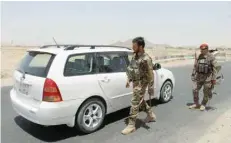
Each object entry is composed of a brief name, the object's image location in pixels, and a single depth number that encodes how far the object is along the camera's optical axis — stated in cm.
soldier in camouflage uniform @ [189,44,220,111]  676
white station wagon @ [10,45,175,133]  465
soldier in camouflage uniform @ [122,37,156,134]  526
